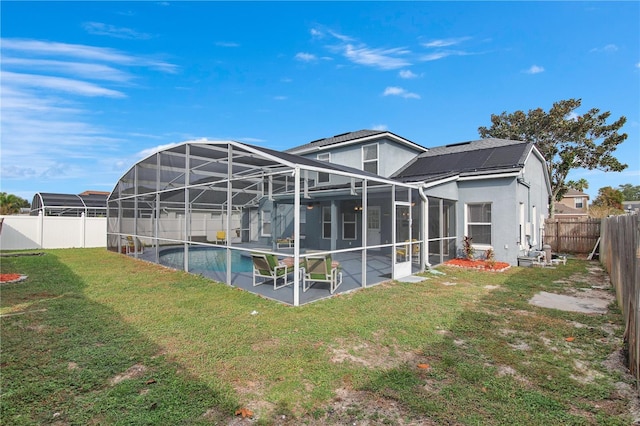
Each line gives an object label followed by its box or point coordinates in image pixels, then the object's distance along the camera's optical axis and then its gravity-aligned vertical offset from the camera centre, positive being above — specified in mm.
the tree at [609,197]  39594 +2724
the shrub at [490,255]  11133 -1401
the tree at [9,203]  30503 +1579
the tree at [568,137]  21656 +6016
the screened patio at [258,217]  8094 +42
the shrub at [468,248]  11523 -1172
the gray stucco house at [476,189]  11125 +1097
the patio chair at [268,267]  7477 -1238
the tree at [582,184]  32012 +3574
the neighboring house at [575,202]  42500 +2359
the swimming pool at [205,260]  10852 -1791
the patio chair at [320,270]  7086 -1224
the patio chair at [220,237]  18883 -1193
